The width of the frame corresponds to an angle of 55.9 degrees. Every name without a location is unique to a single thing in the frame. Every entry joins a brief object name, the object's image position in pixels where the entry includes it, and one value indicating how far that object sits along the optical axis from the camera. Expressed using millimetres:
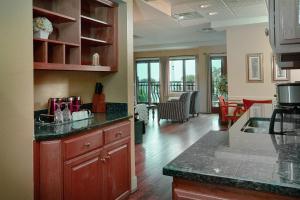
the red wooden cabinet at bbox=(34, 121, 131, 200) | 2004
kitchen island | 1013
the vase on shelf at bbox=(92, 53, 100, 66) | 2978
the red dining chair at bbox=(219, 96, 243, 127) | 6215
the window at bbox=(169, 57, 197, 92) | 10992
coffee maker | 2012
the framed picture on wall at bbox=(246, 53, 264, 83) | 6281
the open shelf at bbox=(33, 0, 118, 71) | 2367
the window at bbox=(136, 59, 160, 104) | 11695
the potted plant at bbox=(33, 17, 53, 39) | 2299
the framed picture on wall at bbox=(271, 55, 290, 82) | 6051
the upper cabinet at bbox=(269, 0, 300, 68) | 1224
